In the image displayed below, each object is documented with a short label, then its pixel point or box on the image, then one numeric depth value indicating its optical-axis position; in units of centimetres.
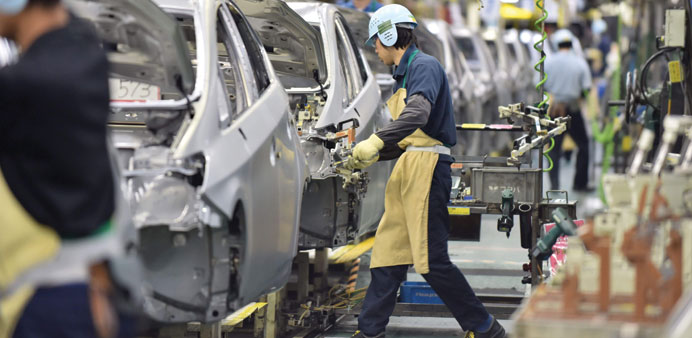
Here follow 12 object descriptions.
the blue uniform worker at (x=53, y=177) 629
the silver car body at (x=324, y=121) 1525
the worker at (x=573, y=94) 2903
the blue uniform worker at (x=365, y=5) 2407
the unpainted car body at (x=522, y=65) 4057
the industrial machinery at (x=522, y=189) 1438
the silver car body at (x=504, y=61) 3848
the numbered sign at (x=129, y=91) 1218
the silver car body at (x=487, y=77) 3248
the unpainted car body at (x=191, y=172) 1051
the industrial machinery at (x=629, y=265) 690
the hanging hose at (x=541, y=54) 1518
